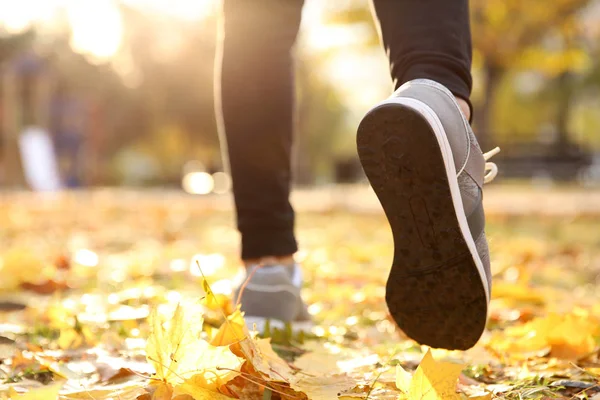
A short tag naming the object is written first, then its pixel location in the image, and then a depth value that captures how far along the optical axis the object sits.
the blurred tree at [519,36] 13.15
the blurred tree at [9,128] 12.54
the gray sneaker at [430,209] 1.06
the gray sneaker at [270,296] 1.48
